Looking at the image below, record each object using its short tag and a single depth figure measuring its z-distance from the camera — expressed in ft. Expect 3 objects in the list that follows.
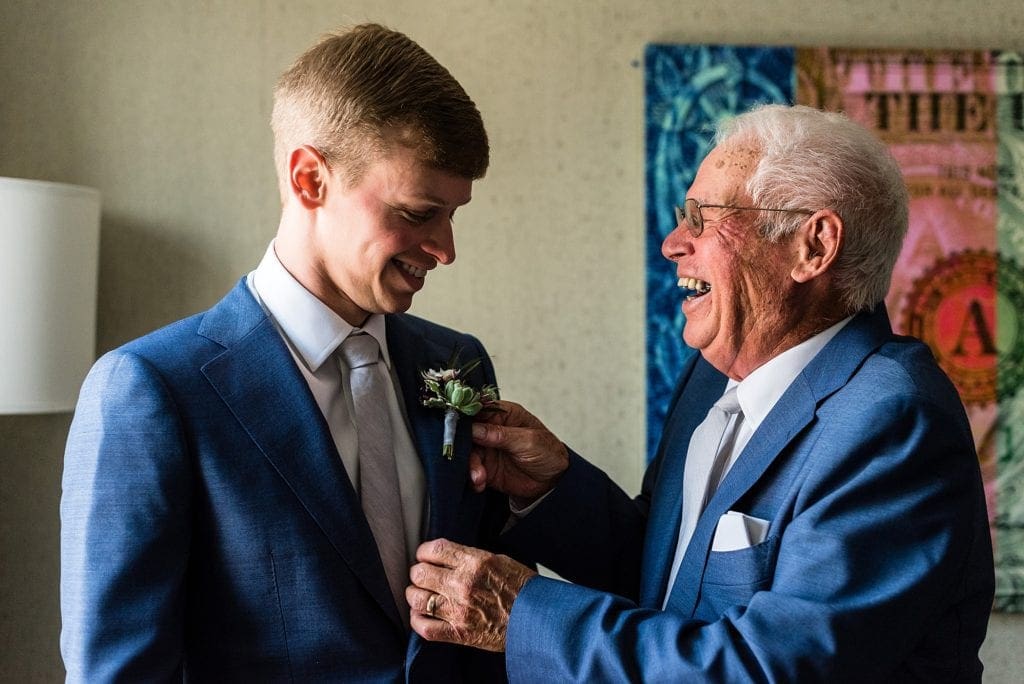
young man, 4.23
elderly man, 4.71
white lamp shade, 8.17
